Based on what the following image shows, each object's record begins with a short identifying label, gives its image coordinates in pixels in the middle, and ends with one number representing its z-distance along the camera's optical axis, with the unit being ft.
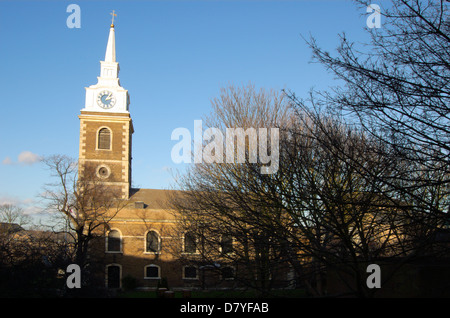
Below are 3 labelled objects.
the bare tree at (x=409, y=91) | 20.42
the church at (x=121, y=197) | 118.73
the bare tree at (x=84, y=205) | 97.35
